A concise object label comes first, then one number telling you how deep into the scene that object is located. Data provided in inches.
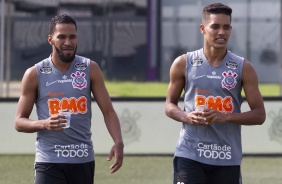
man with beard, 512.4
